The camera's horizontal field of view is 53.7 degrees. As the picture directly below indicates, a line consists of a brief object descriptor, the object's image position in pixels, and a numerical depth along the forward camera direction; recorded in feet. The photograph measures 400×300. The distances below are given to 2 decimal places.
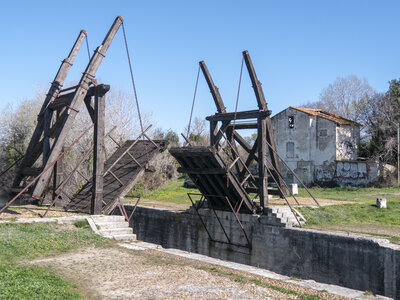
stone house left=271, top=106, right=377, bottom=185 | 106.63
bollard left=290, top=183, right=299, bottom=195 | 78.38
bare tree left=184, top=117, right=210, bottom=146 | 169.17
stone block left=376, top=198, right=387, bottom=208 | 58.13
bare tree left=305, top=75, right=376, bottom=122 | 165.48
